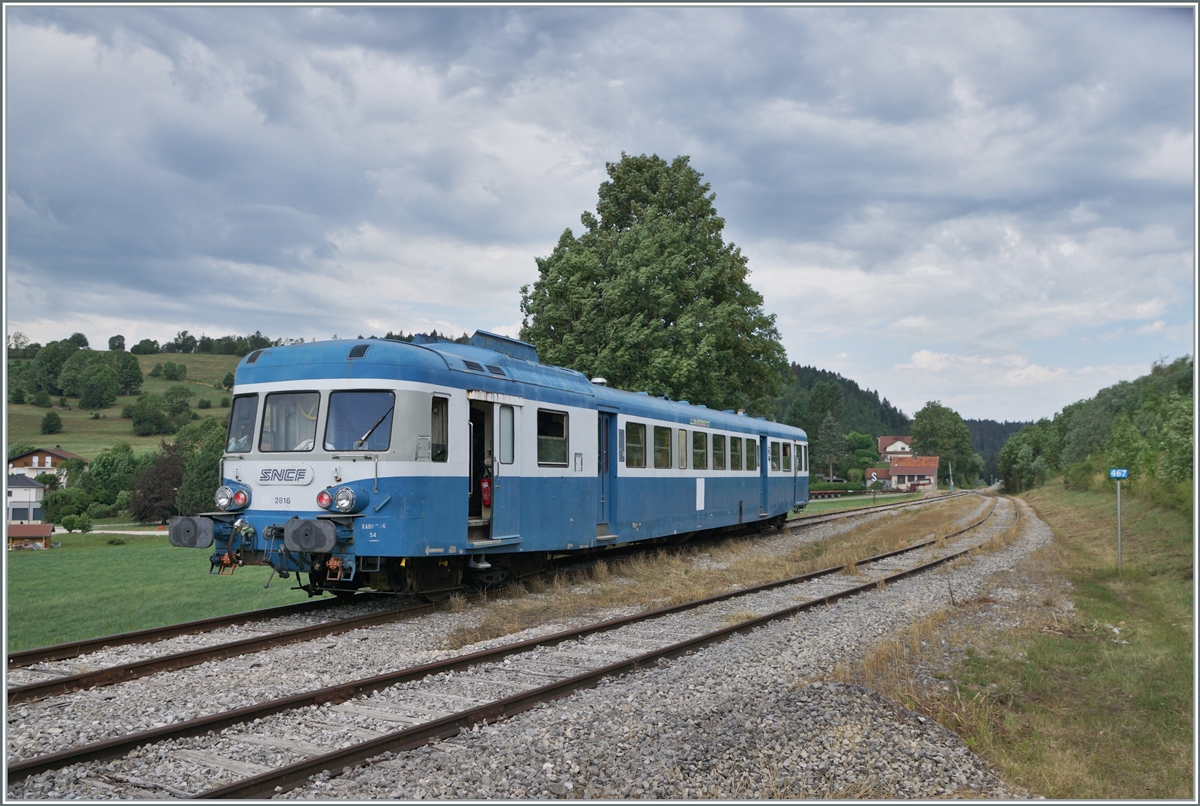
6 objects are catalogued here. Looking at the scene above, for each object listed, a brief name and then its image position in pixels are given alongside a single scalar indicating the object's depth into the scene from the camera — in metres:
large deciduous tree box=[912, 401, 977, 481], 120.94
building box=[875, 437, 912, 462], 157.85
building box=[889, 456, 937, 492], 116.51
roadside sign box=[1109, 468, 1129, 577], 15.48
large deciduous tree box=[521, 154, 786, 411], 26.89
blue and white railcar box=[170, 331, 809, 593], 9.77
